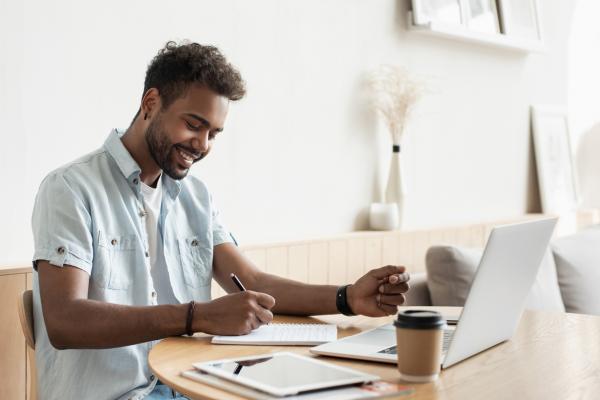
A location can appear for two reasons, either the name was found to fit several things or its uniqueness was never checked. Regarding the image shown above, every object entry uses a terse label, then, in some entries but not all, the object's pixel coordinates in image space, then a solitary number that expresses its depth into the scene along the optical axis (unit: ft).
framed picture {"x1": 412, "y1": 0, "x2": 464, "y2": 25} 11.20
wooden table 3.90
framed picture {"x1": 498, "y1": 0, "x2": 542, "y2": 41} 13.05
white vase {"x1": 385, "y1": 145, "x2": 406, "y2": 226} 10.85
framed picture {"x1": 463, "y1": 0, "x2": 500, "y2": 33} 12.21
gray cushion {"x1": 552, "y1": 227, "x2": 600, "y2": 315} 10.16
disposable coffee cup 3.98
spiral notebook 4.85
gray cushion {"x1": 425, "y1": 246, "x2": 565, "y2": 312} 8.68
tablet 3.73
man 4.99
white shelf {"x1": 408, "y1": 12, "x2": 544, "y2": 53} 11.23
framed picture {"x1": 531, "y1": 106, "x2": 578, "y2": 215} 14.51
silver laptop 4.28
